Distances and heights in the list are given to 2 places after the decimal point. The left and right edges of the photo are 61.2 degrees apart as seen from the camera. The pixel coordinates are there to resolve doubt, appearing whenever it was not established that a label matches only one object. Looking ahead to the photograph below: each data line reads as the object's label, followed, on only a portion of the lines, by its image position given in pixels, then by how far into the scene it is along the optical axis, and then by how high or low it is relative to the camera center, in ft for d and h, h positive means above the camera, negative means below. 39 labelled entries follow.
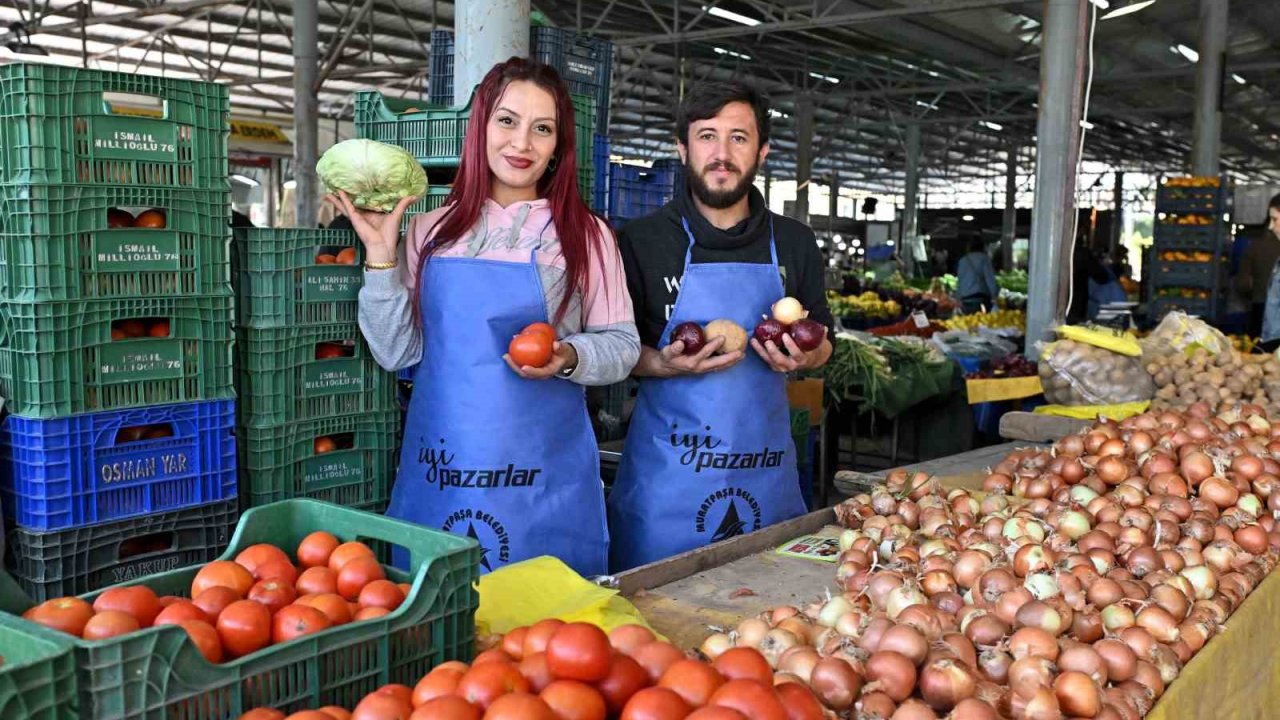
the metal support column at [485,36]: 14.70 +3.15
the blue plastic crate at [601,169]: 17.22 +1.58
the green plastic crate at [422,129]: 12.41 +1.62
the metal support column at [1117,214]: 75.25 +4.40
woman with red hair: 9.13 -0.44
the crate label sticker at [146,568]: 8.91 -2.56
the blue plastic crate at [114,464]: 8.40 -1.65
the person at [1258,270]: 38.50 +0.30
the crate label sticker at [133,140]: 8.63 +0.99
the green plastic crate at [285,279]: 9.85 -0.13
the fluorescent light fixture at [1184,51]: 57.11 +12.05
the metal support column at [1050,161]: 28.89 +3.07
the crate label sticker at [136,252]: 8.70 +0.08
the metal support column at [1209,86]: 43.55 +7.73
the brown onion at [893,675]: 5.69 -2.12
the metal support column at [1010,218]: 77.61 +4.33
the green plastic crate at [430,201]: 12.87 +0.79
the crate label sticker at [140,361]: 8.75 -0.82
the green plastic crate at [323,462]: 9.91 -1.88
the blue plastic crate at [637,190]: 18.35 +1.39
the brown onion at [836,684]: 5.61 -2.14
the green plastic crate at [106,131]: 8.30 +1.05
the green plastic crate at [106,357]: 8.37 -0.78
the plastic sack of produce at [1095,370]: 17.90 -1.58
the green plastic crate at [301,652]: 4.28 -1.73
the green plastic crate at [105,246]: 8.35 +0.13
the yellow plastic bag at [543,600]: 6.62 -2.10
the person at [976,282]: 45.65 -0.34
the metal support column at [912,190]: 76.53 +6.07
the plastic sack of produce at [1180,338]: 19.15 -1.08
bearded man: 10.43 -0.86
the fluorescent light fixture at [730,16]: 47.63 +11.57
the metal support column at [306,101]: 43.70 +6.69
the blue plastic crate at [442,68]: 18.30 +3.36
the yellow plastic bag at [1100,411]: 16.33 -2.08
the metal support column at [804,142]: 69.21 +8.38
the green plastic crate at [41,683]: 3.98 -1.58
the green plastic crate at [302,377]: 9.86 -1.06
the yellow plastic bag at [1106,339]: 18.16 -1.06
